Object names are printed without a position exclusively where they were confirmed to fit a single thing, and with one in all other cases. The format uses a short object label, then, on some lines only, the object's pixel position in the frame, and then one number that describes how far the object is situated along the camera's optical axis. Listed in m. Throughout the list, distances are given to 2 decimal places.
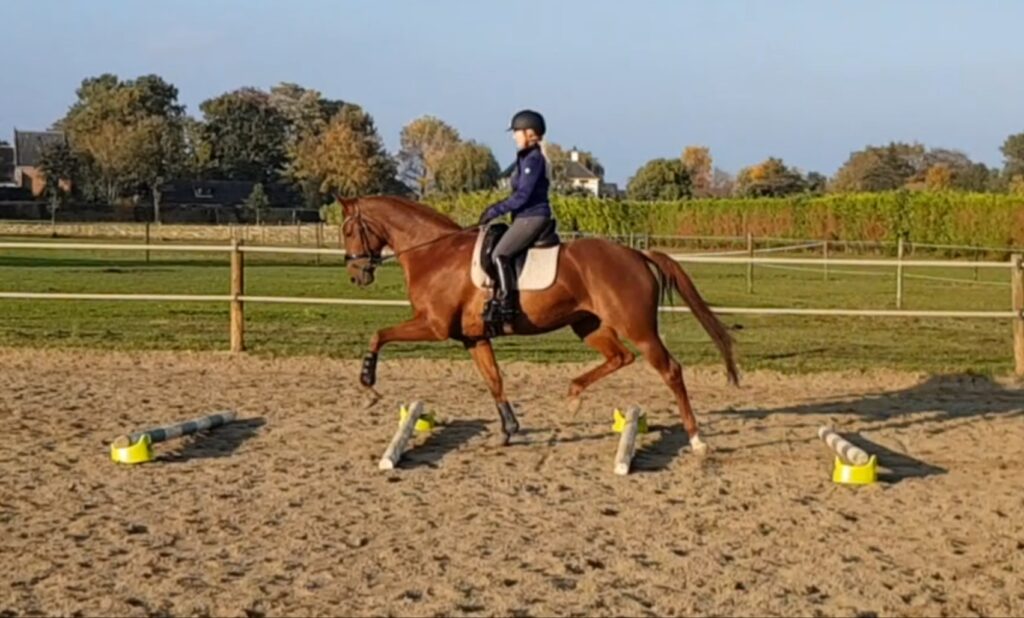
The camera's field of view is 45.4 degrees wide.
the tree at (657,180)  87.88
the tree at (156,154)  85.00
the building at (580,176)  117.14
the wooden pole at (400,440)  8.08
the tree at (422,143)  107.69
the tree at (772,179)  99.81
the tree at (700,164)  125.44
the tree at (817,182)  106.94
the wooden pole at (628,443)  8.00
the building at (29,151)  98.06
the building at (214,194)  90.38
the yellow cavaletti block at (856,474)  7.76
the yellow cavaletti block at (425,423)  9.40
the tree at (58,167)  84.38
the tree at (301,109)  105.44
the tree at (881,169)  104.62
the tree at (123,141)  84.38
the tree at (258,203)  77.06
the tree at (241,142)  99.94
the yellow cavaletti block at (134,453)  8.12
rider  8.41
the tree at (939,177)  95.53
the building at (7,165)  107.57
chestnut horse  8.62
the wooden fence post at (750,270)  25.22
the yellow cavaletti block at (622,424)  9.49
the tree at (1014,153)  103.21
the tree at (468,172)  88.19
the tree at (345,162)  82.94
